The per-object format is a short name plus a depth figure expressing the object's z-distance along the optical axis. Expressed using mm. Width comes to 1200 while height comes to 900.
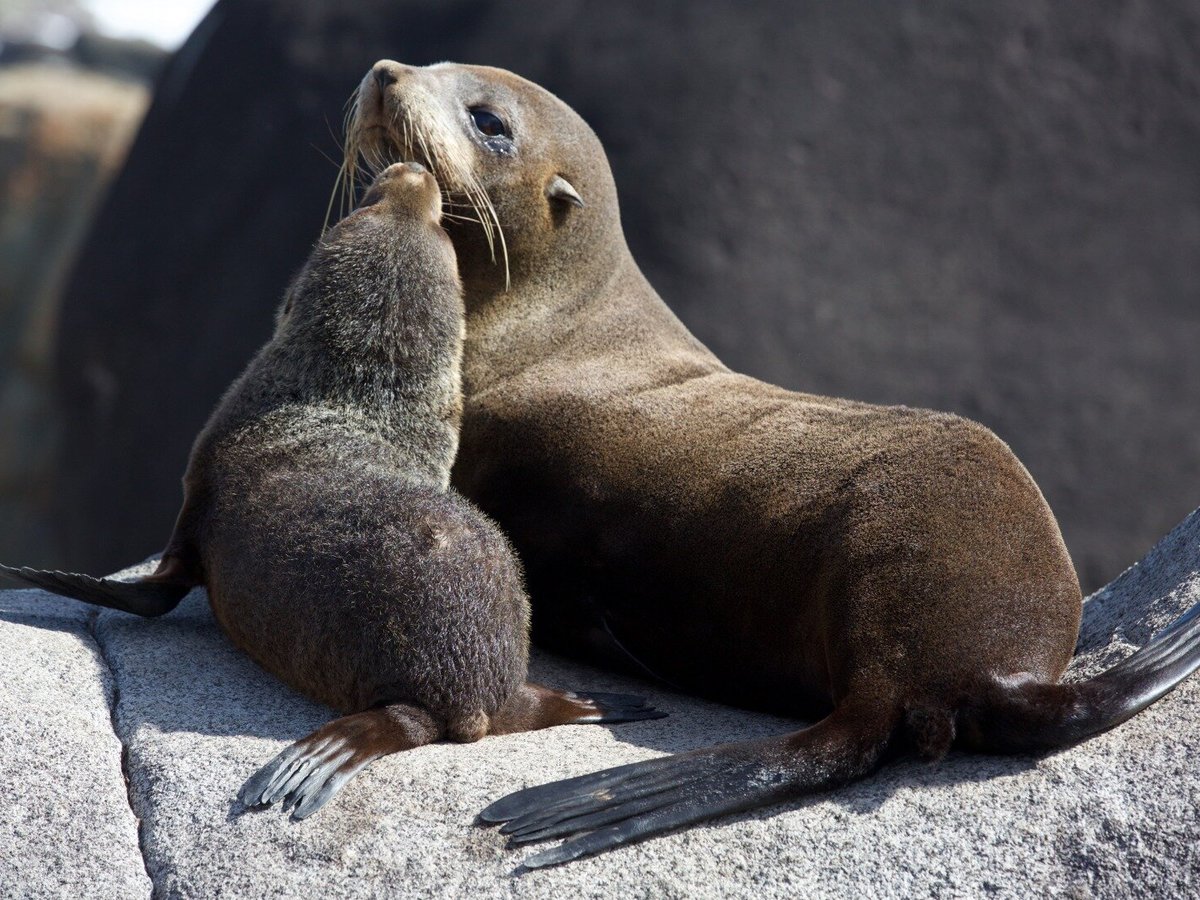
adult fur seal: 7402
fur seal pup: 7535
